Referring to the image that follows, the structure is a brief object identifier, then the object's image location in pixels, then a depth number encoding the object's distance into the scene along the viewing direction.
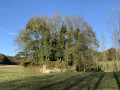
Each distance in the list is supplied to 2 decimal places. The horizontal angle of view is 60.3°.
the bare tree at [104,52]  23.35
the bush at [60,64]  17.81
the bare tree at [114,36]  13.99
